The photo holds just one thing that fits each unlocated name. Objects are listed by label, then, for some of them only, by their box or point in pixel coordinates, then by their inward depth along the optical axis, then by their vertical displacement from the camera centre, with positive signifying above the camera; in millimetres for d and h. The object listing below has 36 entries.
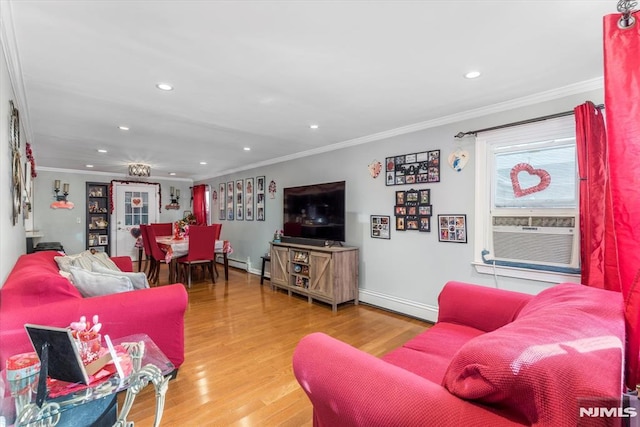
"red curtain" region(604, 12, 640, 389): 1052 +241
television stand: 3785 -764
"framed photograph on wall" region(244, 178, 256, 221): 6188 +377
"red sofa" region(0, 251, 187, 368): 1638 -560
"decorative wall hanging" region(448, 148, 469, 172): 3045 +556
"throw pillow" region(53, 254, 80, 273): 2464 -386
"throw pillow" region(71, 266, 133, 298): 2139 -471
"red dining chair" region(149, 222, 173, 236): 6725 -279
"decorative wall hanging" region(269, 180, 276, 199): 5573 +493
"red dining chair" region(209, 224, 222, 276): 5071 -263
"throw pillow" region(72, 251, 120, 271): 2775 -424
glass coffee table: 1104 -701
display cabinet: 7195 +36
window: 2455 +102
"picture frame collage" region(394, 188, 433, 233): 3348 +48
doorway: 7473 +132
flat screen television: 4086 +56
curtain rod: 2389 +789
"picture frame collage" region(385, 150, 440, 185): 3281 +529
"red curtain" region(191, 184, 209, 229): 7879 +301
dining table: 4906 -555
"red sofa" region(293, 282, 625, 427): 672 -433
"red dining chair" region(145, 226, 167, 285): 5215 -646
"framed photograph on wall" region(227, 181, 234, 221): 6906 +351
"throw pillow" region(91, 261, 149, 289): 2346 -476
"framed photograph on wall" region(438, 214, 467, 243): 3062 -152
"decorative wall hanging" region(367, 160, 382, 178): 3825 +595
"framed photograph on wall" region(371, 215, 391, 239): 3734 -150
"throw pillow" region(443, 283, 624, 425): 660 -372
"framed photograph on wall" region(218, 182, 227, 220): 7184 +346
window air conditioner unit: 2436 -240
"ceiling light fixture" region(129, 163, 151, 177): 5539 +888
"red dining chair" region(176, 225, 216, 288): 4918 -514
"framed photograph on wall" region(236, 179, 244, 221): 6512 +366
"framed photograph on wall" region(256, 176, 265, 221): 5875 +345
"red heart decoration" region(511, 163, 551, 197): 2580 +299
